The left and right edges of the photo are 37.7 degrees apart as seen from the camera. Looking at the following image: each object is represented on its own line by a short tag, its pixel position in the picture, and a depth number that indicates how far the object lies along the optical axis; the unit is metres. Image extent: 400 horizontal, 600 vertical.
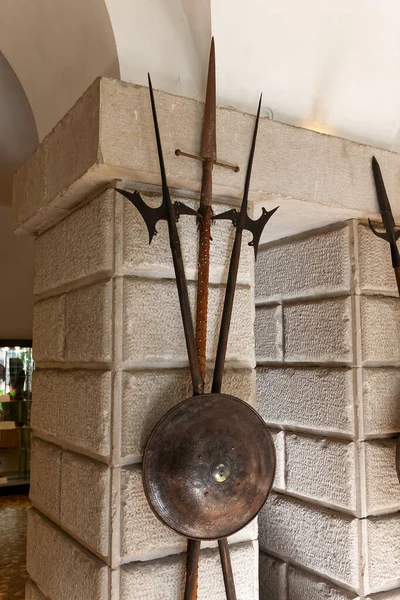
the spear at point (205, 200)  1.48
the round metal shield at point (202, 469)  1.38
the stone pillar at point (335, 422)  1.82
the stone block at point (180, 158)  1.44
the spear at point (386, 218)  1.89
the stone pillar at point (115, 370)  1.42
